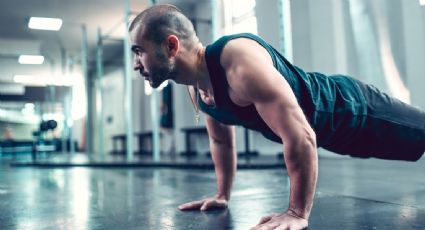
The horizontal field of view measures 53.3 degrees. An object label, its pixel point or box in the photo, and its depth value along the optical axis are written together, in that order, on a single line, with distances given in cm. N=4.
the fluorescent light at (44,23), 714
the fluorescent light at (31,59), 941
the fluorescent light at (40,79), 1192
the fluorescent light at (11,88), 1310
